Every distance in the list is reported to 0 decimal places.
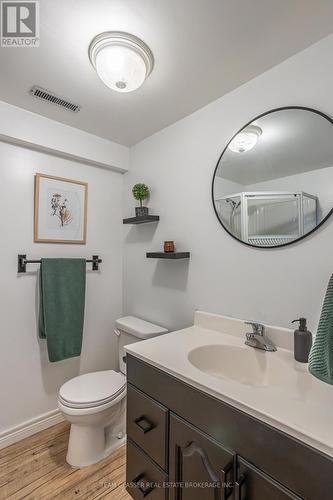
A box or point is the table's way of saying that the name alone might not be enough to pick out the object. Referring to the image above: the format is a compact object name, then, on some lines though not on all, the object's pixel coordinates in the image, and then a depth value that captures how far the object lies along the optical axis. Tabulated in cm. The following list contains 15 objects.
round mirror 106
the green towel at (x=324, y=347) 66
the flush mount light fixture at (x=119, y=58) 104
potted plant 184
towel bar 165
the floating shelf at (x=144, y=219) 177
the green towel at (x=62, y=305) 168
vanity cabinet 62
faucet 113
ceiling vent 141
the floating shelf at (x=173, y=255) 155
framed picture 174
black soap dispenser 100
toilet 137
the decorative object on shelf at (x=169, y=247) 165
